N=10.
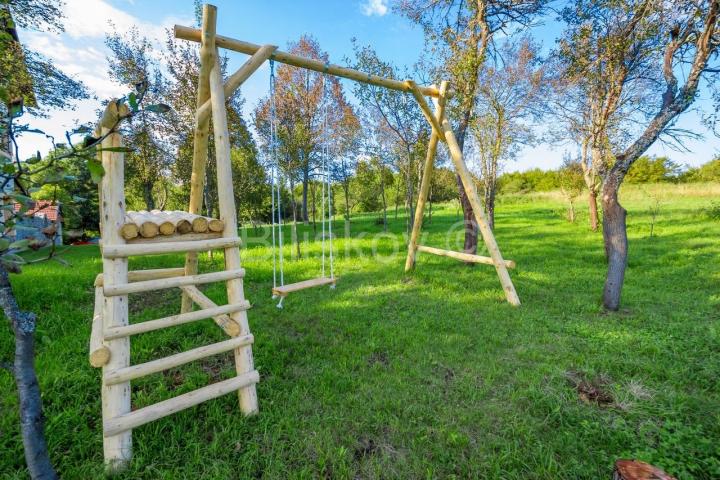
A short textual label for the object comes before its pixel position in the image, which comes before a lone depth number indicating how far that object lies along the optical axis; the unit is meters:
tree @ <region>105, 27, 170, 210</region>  9.45
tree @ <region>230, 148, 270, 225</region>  11.88
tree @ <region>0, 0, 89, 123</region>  5.71
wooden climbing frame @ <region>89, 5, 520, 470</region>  2.08
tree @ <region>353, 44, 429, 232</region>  8.34
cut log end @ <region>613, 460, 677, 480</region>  1.60
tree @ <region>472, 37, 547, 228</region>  10.58
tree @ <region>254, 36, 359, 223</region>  8.33
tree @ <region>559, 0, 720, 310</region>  4.41
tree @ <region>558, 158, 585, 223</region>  16.20
